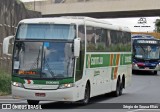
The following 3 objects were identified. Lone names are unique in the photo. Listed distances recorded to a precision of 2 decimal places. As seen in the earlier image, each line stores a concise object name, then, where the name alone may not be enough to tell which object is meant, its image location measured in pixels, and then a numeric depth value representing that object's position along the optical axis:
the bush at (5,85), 23.35
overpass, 58.97
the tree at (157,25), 105.62
